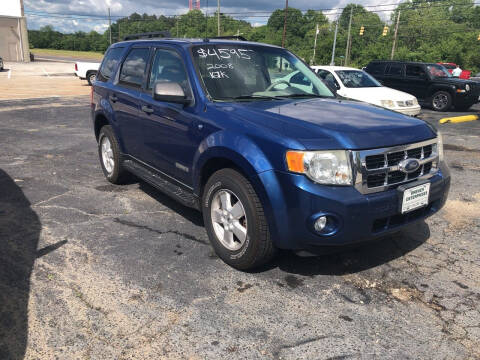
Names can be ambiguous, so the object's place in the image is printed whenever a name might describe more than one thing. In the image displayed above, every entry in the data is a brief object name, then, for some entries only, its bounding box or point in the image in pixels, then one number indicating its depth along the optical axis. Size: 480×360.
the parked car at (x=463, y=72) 25.53
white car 10.56
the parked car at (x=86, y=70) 21.06
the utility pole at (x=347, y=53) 59.41
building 39.44
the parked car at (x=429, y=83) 13.95
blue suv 2.81
